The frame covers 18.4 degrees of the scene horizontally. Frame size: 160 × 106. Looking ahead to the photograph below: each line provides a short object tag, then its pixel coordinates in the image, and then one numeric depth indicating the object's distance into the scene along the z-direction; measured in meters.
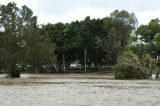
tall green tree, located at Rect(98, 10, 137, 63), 124.00
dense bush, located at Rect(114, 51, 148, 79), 71.00
